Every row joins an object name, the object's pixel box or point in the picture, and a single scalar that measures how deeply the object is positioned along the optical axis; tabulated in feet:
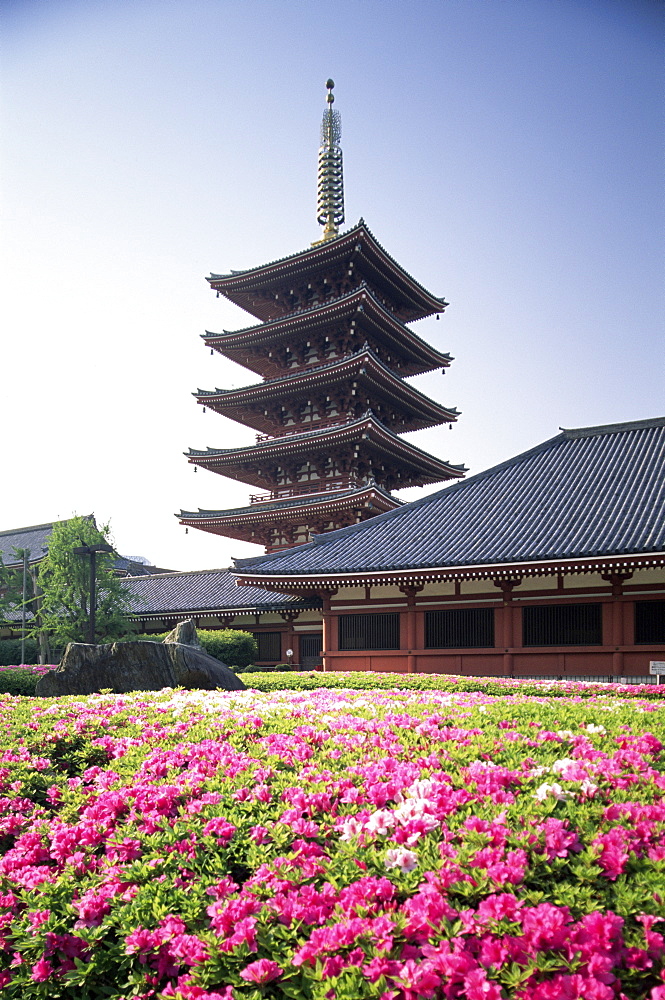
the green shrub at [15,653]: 97.25
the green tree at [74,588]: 85.66
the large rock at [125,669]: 34.76
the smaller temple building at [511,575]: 55.72
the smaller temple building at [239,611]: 85.10
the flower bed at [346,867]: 8.87
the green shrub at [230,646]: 77.82
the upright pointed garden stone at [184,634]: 44.66
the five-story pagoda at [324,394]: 99.19
